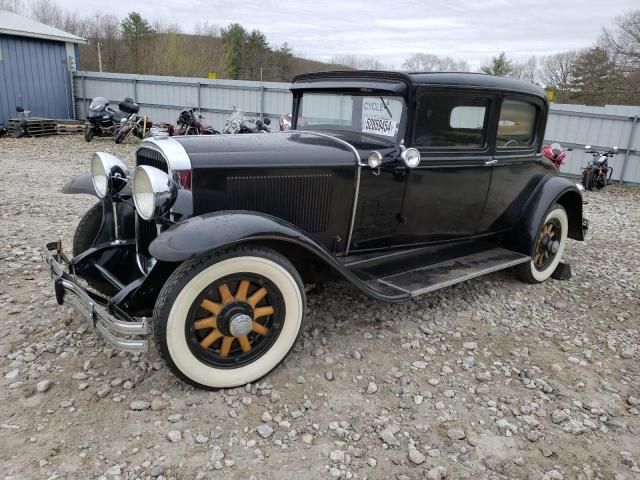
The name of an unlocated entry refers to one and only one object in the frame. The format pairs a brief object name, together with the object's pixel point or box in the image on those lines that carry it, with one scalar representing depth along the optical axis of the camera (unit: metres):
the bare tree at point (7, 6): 31.72
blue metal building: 14.09
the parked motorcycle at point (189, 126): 12.24
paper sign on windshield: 3.52
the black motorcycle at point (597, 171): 9.83
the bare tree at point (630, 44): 21.81
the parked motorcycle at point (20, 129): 13.23
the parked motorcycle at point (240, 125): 11.80
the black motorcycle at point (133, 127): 12.36
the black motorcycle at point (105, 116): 12.98
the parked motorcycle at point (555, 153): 8.99
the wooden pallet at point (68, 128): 14.17
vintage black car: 2.60
